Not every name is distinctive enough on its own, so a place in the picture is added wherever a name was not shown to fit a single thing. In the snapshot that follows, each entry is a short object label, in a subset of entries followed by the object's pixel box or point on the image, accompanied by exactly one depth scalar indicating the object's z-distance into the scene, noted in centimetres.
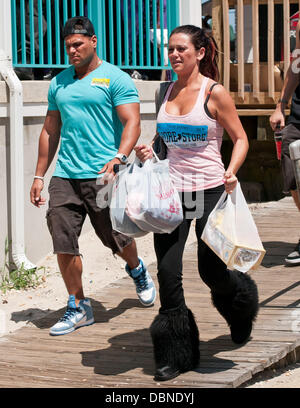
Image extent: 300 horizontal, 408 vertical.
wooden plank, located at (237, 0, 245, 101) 1105
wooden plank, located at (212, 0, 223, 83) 1125
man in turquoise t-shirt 618
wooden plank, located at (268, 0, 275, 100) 1092
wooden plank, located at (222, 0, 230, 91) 1113
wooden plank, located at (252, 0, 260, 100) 1104
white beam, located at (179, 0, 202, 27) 1042
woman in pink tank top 512
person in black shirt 725
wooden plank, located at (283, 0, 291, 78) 1093
